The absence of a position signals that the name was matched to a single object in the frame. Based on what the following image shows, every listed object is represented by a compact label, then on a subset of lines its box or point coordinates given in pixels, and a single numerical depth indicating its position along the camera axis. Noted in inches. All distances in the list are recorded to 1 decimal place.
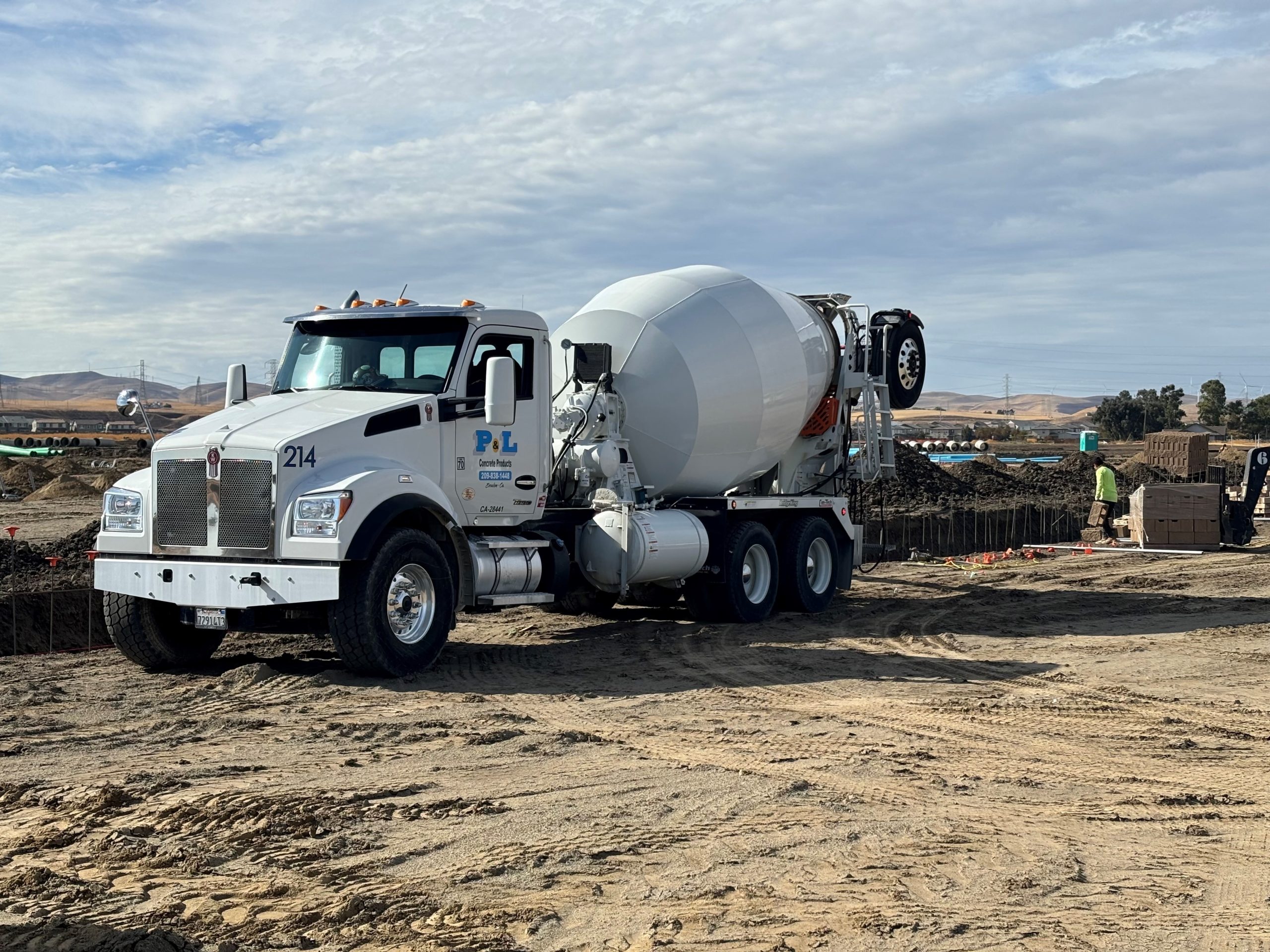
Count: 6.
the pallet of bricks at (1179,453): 1544.0
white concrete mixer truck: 426.0
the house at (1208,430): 2940.5
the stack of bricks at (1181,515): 969.5
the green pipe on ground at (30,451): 2294.5
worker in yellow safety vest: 1042.7
